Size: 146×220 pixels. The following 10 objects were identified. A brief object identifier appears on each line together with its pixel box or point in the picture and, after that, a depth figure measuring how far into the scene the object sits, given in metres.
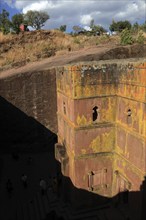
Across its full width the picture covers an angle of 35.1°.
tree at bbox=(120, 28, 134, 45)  21.06
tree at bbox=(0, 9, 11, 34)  31.23
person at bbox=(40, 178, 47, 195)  11.30
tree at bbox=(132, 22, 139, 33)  31.39
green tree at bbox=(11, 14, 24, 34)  32.45
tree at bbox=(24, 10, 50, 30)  41.59
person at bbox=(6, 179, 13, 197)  11.61
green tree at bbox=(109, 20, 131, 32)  38.88
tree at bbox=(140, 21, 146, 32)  32.37
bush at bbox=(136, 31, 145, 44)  21.65
